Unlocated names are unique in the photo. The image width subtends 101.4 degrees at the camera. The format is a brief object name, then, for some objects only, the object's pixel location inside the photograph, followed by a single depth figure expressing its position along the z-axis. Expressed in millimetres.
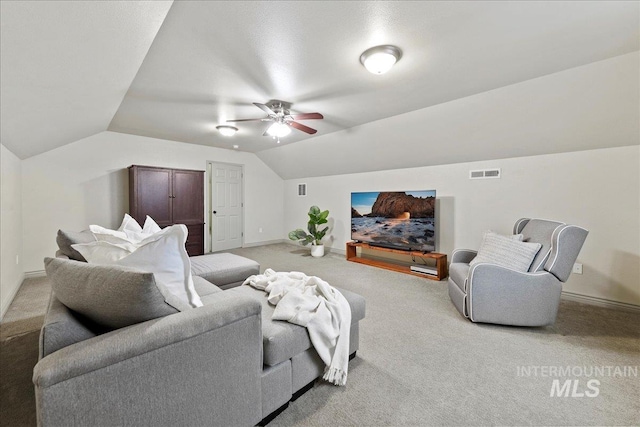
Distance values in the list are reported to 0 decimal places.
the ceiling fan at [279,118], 3141
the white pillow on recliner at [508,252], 2562
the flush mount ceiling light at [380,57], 2061
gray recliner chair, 2400
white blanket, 1594
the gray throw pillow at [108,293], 988
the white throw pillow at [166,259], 1324
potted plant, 5617
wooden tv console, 3986
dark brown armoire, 4387
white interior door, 5891
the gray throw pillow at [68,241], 1973
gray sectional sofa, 834
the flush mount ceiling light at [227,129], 4066
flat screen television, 4184
